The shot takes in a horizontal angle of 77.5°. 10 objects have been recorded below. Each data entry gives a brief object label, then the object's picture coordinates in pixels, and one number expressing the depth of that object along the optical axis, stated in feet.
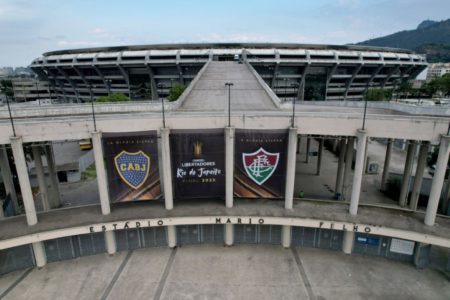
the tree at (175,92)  217.03
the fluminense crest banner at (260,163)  77.05
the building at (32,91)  403.01
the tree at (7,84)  393.00
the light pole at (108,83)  306.76
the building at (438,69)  615.16
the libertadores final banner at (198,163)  76.38
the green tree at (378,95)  243.64
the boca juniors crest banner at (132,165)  75.15
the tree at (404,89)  289.70
